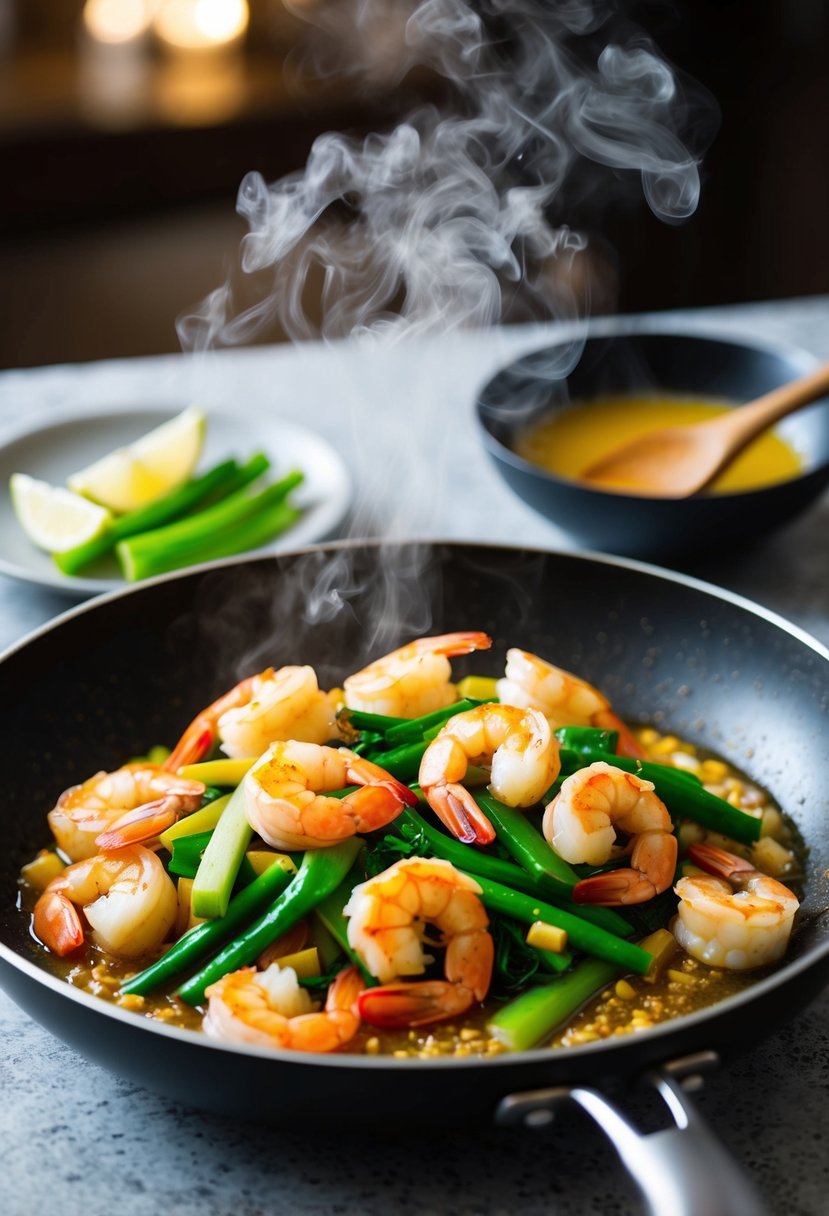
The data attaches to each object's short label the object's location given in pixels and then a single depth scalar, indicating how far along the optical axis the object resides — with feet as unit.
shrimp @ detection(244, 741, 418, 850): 2.58
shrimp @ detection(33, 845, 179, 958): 2.60
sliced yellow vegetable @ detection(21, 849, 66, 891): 2.73
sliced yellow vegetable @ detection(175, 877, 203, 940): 2.66
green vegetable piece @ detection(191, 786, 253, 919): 2.59
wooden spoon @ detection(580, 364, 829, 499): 3.34
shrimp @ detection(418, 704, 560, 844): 2.63
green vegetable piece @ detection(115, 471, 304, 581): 3.30
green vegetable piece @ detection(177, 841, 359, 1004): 2.56
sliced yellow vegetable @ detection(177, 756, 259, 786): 2.76
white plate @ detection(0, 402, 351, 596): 3.39
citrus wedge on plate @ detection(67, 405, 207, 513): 3.44
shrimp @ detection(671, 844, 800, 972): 2.56
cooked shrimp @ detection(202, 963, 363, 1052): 2.43
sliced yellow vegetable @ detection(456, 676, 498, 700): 2.92
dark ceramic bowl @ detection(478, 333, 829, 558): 3.23
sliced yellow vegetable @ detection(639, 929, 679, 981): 2.60
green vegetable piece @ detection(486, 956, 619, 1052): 2.51
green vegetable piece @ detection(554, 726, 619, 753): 2.75
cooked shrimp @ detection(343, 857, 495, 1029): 2.48
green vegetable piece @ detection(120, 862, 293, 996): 2.58
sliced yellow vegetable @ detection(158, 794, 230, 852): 2.69
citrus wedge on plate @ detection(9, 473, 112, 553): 3.33
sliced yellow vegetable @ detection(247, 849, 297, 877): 2.65
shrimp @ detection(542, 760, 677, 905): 2.60
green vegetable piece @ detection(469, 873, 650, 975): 2.58
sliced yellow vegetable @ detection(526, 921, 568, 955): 2.57
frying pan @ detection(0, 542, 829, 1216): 2.40
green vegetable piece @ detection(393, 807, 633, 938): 2.62
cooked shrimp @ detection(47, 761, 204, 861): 2.69
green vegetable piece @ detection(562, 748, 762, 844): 2.73
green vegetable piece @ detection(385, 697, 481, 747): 2.78
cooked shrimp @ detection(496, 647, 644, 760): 2.81
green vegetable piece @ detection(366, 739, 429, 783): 2.75
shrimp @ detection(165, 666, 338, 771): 2.75
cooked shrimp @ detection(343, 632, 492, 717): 2.83
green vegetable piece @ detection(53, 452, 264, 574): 3.30
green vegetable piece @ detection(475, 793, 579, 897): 2.62
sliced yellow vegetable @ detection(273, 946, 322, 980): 2.57
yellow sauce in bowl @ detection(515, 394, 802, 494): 3.46
